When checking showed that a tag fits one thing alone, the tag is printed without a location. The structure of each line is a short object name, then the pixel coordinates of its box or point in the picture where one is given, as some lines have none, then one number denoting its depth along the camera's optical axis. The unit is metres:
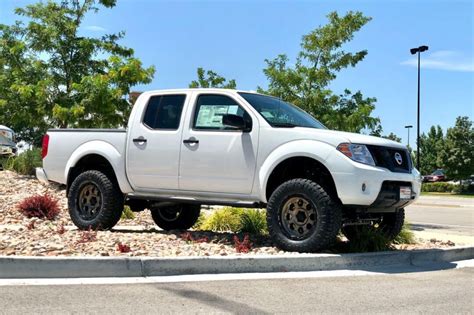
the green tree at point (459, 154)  44.97
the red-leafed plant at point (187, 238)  7.41
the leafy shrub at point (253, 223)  8.77
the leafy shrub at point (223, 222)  9.22
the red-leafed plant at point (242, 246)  6.82
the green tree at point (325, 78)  13.78
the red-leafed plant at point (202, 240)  7.39
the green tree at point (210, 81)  22.14
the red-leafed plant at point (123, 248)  6.35
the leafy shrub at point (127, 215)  11.23
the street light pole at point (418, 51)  35.28
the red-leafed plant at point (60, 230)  7.59
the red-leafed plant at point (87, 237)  6.89
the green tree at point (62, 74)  16.19
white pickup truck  6.56
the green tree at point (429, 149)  69.04
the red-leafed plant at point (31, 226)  8.22
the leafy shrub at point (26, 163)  17.44
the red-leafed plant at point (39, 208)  10.68
